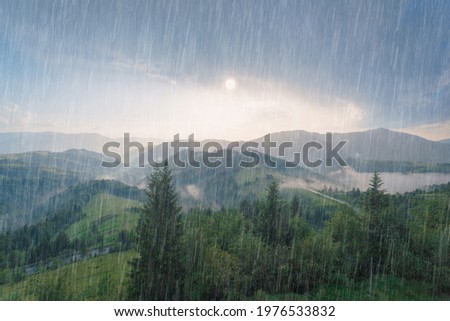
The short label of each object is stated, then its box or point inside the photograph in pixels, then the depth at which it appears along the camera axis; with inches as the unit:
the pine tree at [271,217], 1909.4
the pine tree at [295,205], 3261.3
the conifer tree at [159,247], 1417.3
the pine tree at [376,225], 2047.2
